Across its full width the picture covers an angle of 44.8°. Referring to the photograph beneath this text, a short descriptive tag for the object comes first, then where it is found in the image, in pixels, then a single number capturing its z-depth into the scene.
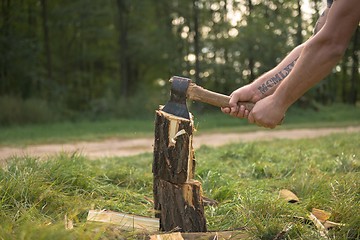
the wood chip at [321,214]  3.23
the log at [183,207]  3.11
